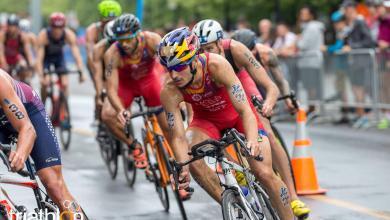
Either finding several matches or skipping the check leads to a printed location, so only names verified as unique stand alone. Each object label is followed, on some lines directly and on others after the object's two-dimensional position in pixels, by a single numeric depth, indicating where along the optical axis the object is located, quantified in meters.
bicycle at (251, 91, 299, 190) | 10.69
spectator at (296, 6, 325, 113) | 20.33
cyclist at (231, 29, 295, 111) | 11.16
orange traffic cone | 11.55
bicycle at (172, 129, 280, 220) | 7.48
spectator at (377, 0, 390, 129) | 18.41
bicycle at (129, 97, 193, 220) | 10.91
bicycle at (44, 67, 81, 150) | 16.77
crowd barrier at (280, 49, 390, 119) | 18.64
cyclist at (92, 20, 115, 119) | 13.03
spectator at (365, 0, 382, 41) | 20.24
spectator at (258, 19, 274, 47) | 21.14
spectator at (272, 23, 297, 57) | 21.38
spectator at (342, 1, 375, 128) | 18.95
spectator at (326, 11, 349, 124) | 19.61
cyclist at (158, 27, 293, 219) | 7.82
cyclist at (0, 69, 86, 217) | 7.62
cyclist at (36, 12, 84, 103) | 17.00
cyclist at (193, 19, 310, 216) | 9.34
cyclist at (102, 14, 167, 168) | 11.45
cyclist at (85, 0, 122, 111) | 14.29
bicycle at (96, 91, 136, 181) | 12.88
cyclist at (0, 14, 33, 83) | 19.27
